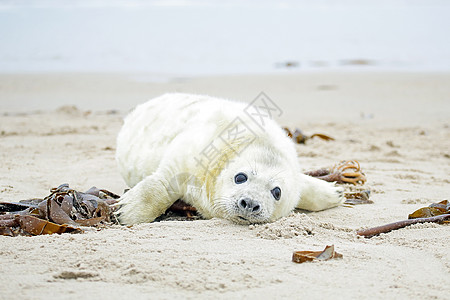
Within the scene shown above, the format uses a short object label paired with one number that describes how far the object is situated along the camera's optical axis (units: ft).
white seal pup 11.18
